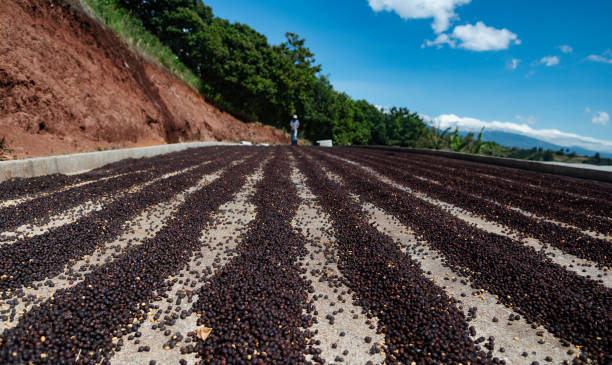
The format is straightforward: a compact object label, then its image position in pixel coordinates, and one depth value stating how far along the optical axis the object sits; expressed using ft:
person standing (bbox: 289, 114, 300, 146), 77.97
